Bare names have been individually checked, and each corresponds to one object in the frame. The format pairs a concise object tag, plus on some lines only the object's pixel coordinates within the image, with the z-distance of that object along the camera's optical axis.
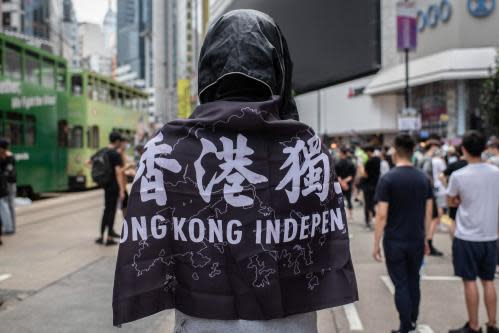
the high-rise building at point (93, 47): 161.12
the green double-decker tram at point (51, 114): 13.65
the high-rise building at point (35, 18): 42.72
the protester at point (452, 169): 6.38
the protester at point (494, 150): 7.25
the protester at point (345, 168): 12.07
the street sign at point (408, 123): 16.19
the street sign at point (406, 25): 13.07
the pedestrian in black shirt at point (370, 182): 10.61
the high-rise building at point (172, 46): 107.31
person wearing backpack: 8.76
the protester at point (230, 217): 1.49
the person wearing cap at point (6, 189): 9.49
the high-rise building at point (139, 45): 172.38
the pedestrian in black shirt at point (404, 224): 4.33
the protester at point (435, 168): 9.04
